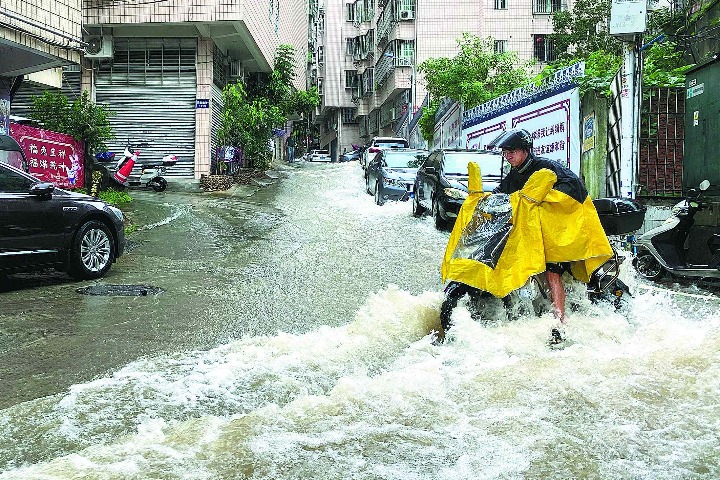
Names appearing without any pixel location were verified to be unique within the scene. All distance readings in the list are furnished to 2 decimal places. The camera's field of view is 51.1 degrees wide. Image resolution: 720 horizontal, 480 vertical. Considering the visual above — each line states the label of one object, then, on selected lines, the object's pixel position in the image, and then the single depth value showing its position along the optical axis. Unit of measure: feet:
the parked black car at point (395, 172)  63.00
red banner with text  50.26
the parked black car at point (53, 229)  27.81
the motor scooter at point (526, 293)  18.76
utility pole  36.29
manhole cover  27.96
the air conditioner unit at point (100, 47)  74.74
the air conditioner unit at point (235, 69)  91.67
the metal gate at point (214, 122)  80.03
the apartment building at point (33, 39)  44.47
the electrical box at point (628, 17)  36.17
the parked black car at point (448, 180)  45.75
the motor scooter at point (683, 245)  30.58
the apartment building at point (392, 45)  126.82
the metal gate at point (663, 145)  41.29
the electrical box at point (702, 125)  33.47
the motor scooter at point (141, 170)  63.31
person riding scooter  17.88
